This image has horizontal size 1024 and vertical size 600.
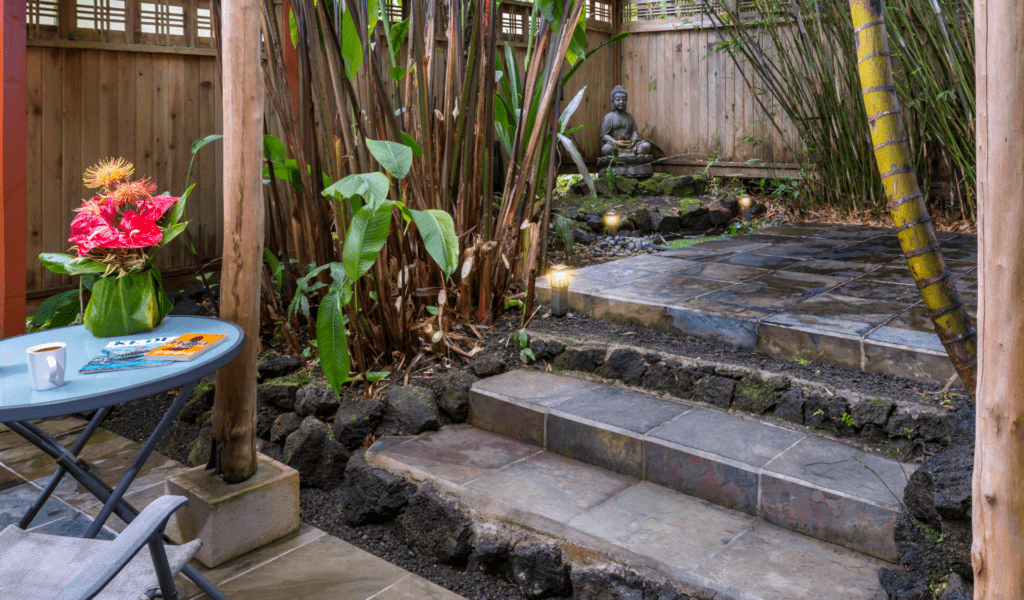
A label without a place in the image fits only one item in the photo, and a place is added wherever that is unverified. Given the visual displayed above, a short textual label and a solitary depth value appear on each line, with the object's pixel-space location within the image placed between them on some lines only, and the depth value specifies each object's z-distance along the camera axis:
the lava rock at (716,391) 2.50
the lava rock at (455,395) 2.74
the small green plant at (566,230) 4.15
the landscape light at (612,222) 5.21
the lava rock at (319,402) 2.75
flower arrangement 1.92
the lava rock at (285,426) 2.80
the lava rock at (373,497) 2.32
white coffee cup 1.54
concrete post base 2.08
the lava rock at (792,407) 2.32
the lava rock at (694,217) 5.39
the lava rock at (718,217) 5.53
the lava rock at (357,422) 2.63
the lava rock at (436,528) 2.13
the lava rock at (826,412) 2.24
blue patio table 1.47
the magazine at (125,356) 1.68
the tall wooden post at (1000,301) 1.09
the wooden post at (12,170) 2.97
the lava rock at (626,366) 2.73
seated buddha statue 6.49
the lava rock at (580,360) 2.84
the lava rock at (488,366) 2.89
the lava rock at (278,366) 3.08
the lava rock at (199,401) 3.10
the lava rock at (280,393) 2.92
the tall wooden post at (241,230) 2.01
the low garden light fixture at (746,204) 5.81
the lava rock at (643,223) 5.32
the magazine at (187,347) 1.71
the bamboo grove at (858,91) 4.28
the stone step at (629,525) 1.73
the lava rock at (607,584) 1.80
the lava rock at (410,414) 2.63
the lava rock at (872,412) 2.14
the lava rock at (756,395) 2.40
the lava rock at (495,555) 2.05
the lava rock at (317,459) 2.59
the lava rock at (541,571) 1.95
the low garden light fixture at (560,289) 3.17
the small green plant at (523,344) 2.99
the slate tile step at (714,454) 1.89
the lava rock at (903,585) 1.63
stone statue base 6.42
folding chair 1.10
